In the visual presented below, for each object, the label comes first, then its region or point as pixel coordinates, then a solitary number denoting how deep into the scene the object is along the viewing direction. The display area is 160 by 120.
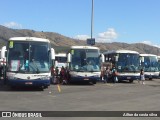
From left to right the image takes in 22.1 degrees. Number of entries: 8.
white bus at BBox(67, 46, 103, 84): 30.70
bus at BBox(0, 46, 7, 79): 24.64
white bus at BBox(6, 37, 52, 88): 23.53
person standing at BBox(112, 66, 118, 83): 35.72
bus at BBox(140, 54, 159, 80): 44.66
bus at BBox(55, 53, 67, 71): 50.16
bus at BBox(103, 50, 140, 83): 36.09
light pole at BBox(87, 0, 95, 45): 41.88
